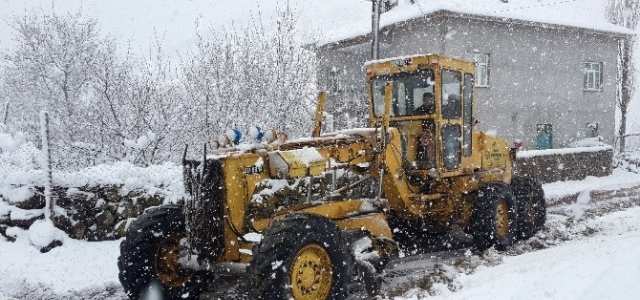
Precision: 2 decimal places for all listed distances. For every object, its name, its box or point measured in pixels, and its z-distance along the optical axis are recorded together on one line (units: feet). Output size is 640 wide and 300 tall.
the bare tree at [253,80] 42.70
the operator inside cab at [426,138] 25.88
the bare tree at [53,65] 46.34
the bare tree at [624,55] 88.12
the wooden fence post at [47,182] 25.31
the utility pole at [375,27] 51.80
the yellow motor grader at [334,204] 17.62
